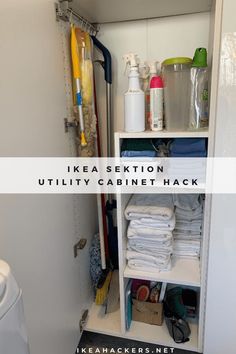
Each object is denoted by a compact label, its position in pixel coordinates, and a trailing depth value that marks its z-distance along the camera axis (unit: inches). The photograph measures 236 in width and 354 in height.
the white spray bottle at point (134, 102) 44.1
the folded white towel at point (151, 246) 51.4
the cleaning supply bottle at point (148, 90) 46.6
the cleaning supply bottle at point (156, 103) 43.7
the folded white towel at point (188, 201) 53.6
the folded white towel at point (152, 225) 50.0
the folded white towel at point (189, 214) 53.6
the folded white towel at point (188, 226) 54.6
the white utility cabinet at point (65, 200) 33.7
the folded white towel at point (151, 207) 49.8
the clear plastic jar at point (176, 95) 44.6
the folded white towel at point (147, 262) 52.1
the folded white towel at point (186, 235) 55.5
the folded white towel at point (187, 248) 55.5
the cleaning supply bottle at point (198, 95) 42.6
